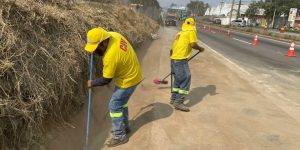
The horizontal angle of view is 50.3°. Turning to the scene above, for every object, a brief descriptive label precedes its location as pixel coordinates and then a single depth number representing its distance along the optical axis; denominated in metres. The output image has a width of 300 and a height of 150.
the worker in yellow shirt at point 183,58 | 6.32
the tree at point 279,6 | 73.81
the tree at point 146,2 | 30.39
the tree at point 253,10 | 93.89
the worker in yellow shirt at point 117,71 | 4.26
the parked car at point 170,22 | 52.59
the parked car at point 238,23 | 71.47
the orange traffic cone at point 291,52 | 16.42
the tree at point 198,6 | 167.50
